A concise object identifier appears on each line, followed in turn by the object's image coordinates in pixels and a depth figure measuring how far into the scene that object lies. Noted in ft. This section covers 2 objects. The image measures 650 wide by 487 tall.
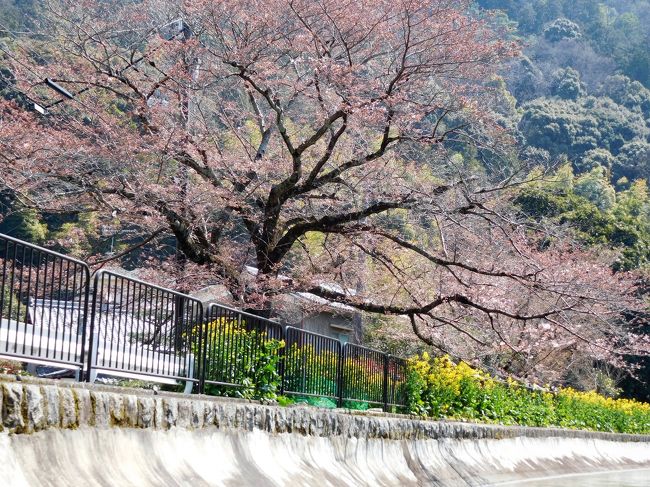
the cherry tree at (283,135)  56.54
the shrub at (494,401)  59.57
